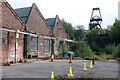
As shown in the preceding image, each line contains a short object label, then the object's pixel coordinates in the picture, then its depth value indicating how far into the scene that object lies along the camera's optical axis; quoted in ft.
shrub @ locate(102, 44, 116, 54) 67.16
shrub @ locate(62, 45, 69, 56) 64.54
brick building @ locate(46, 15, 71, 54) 73.51
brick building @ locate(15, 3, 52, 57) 52.49
